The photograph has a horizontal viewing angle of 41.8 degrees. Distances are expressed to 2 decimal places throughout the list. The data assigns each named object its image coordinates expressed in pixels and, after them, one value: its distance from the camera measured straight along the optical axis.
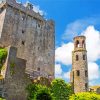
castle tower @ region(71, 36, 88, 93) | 24.52
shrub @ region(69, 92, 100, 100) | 16.90
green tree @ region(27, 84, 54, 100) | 16.64
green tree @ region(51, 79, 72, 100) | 19.89
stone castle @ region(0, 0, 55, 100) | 24.79
